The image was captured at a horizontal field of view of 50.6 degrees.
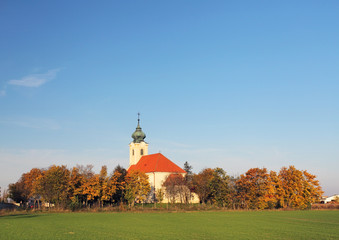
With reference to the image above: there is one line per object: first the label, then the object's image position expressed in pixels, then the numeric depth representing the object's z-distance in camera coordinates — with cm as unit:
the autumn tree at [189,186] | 7719
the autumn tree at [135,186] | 7038
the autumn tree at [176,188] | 7806
